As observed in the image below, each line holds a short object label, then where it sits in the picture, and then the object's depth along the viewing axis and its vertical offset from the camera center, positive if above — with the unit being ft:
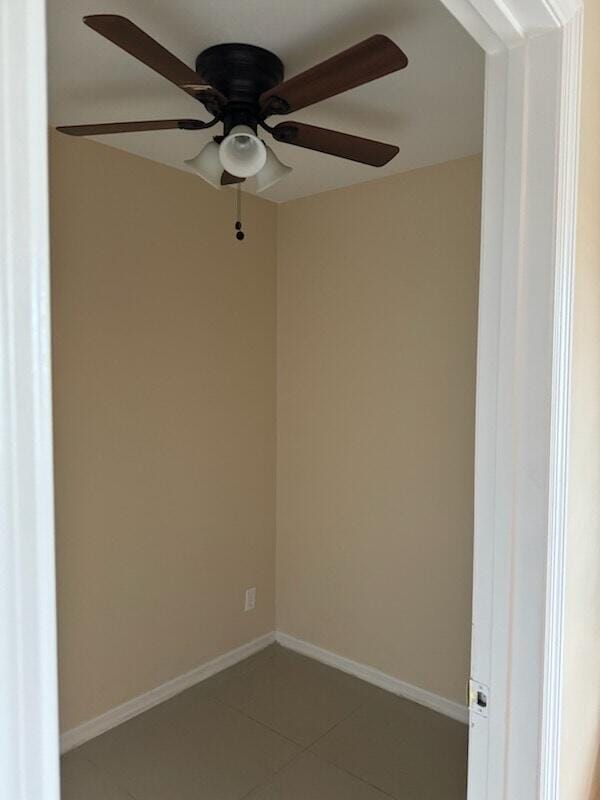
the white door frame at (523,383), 3.22 -0.05
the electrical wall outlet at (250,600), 10.16 -4.08
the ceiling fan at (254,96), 4.29 +2.37
